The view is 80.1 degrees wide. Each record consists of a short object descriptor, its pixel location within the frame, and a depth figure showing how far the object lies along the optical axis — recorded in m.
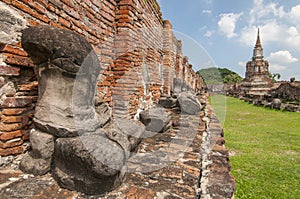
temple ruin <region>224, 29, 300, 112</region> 15.60
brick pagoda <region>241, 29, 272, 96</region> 24.64
